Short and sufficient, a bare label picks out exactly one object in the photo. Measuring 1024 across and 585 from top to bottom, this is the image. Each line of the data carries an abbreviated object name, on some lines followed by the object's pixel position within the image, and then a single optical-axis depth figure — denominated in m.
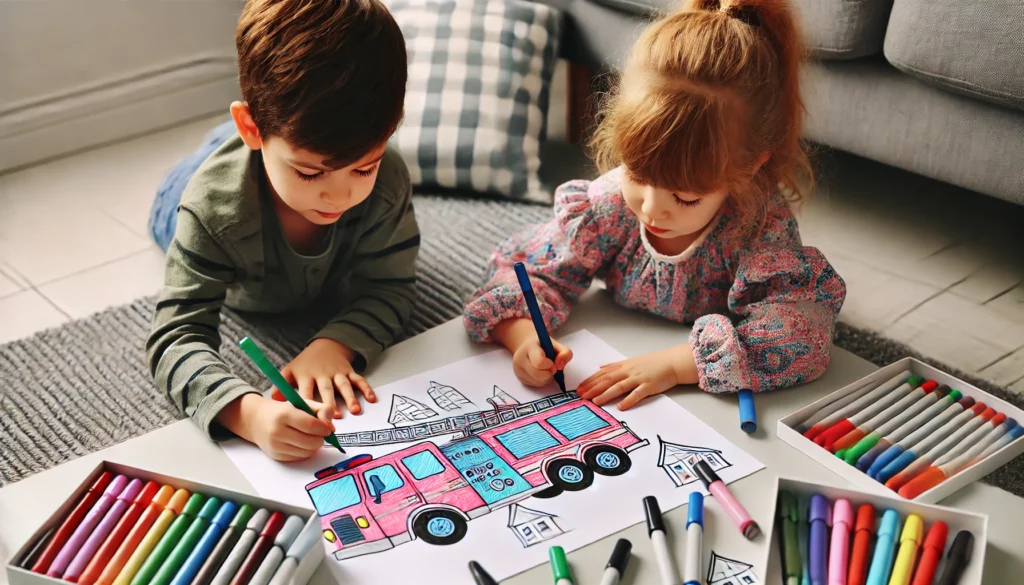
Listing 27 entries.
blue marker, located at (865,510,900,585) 0.67
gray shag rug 0.97
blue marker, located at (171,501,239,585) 0.67
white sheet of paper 0.71
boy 0.81
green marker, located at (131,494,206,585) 0.67
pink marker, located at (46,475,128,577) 0.67
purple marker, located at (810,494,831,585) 0.68
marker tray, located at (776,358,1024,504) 0.76
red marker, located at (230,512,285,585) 0.66
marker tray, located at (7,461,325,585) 0.66
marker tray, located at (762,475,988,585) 0.68
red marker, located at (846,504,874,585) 0.68
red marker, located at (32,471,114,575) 0.67
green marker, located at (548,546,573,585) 0.69
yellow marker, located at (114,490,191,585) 0.67
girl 0.83
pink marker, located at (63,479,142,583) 0.66
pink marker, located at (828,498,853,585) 0.67
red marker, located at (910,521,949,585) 0.67
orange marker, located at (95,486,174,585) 0.67
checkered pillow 1.46
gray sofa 1.09
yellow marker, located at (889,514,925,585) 0.67
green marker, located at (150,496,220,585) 0.67
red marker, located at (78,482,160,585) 0.66
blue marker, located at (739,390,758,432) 0.85
